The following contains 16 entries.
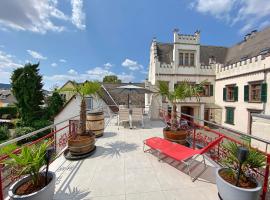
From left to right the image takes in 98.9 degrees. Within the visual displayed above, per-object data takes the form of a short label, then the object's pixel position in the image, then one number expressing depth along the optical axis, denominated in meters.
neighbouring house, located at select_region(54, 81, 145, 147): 13.29
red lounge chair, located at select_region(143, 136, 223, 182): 2.49
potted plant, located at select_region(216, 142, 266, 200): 1.66
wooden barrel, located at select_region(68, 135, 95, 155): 3.23
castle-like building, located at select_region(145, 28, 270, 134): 10.35
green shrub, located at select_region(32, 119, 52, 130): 15.64
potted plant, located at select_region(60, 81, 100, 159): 3.25
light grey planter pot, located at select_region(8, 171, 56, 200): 1.57
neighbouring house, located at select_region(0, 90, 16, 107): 34.20
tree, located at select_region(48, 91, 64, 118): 17.71
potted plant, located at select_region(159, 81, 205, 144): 3.81
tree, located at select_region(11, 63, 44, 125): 15.19
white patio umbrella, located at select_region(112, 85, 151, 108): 6.75
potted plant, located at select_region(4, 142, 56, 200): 1.65
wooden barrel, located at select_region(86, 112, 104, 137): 4.75
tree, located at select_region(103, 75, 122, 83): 37.13
